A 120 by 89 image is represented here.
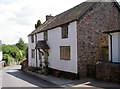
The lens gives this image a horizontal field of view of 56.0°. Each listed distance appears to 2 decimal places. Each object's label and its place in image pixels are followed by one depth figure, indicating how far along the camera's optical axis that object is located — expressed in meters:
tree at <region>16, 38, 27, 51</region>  43.20
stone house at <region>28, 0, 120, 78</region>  10.61
